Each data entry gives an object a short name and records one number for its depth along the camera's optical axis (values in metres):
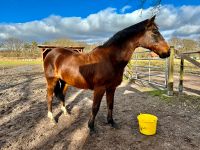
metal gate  8.77
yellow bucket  3.12
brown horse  2.99
